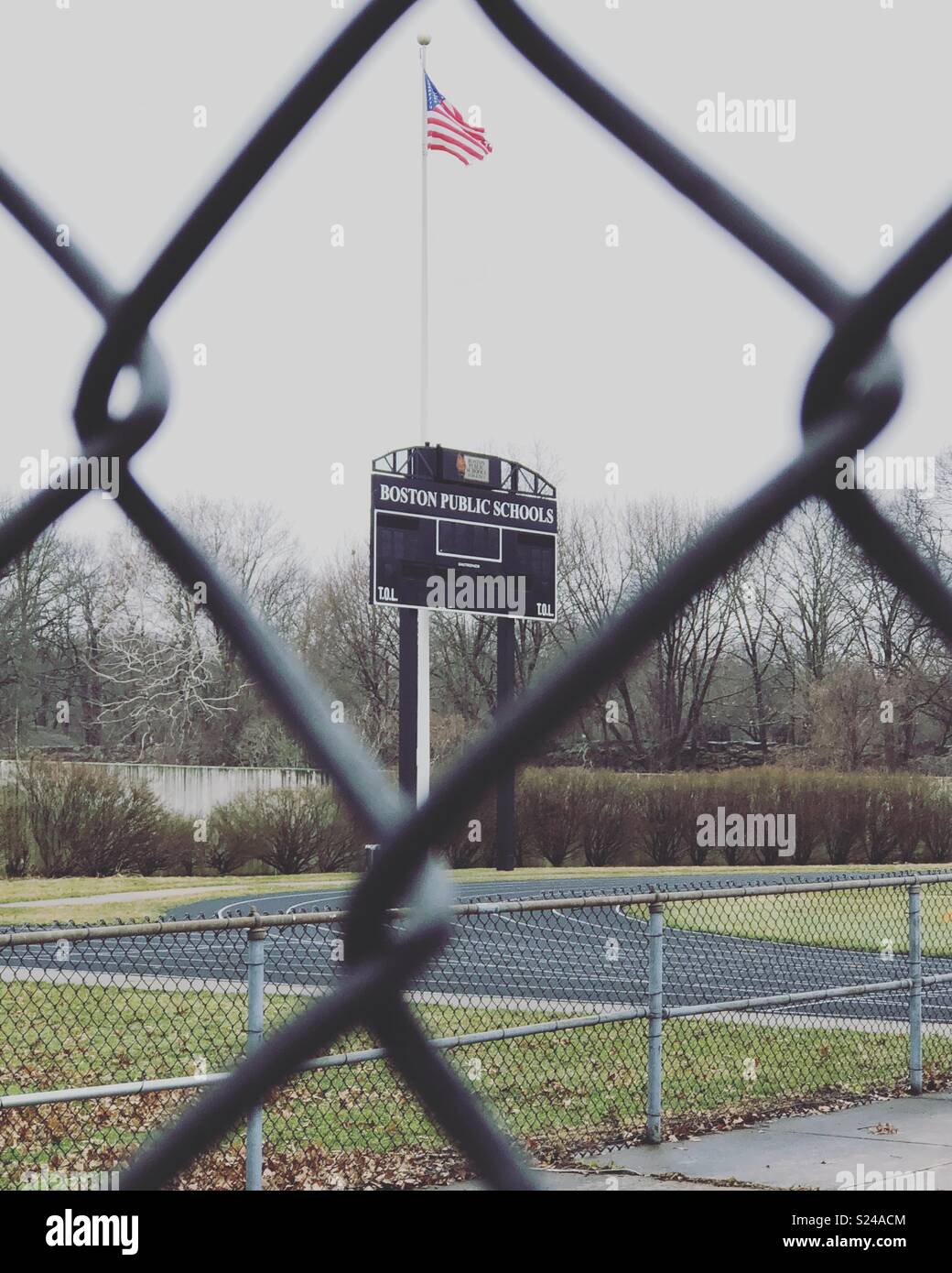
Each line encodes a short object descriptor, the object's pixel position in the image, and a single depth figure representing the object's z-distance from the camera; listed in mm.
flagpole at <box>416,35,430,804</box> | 22641
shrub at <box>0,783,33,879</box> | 26141
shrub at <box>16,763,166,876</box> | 26484
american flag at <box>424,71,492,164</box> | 25141
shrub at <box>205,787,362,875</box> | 27891
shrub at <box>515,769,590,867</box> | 31500
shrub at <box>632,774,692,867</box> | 32125
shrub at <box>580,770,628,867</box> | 31859
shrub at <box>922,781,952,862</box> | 31094
